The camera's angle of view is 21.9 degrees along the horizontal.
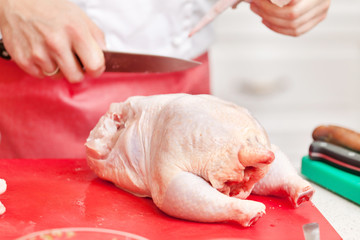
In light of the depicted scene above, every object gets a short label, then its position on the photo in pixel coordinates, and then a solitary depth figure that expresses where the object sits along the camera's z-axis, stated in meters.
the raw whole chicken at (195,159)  1.09
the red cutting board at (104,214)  1.07
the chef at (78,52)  1.34
